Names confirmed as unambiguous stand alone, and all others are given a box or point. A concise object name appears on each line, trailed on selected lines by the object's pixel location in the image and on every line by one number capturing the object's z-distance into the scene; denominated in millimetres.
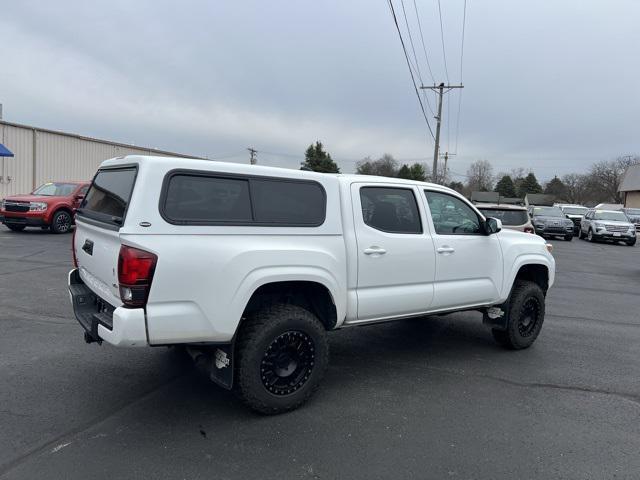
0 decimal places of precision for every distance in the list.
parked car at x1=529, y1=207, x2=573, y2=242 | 22516
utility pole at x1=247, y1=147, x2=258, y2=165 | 74988
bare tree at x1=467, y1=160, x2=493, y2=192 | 102688
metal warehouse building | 22609
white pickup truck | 3164
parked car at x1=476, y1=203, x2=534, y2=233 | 12625
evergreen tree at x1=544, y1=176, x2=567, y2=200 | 101312
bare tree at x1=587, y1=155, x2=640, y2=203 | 83812
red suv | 14766
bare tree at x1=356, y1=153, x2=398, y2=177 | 73319
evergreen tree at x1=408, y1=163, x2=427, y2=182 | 78812
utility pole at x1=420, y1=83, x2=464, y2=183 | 35094
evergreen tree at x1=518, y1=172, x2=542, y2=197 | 101562
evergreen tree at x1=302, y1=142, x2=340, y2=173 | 63262
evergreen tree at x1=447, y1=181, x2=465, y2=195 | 92806
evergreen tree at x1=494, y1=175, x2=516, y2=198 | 98938
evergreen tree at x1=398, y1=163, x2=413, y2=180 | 75494
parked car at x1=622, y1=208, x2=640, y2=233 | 32444
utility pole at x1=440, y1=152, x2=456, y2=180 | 69250
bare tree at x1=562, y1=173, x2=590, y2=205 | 93488
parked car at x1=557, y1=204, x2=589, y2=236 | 28266
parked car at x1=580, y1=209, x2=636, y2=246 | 22531
